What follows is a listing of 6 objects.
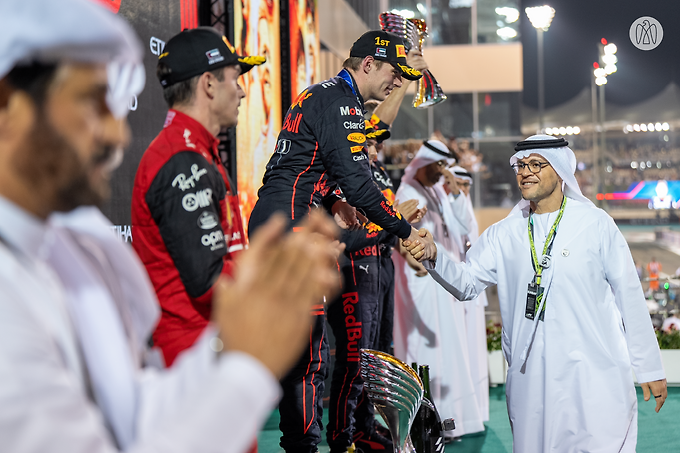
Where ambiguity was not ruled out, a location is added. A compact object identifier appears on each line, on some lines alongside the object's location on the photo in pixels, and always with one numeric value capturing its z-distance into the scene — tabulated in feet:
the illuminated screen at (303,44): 23.40
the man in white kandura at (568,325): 9.62
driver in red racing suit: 5.87
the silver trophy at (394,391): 10.37
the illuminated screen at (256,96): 17.20
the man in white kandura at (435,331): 15.39
